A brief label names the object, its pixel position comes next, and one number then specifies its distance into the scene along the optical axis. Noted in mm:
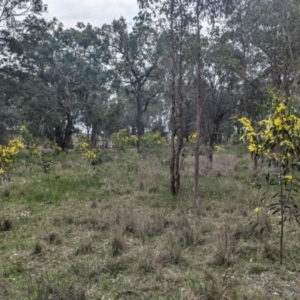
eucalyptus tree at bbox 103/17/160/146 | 22344
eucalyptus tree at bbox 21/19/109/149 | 21359
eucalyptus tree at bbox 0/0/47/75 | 18094
